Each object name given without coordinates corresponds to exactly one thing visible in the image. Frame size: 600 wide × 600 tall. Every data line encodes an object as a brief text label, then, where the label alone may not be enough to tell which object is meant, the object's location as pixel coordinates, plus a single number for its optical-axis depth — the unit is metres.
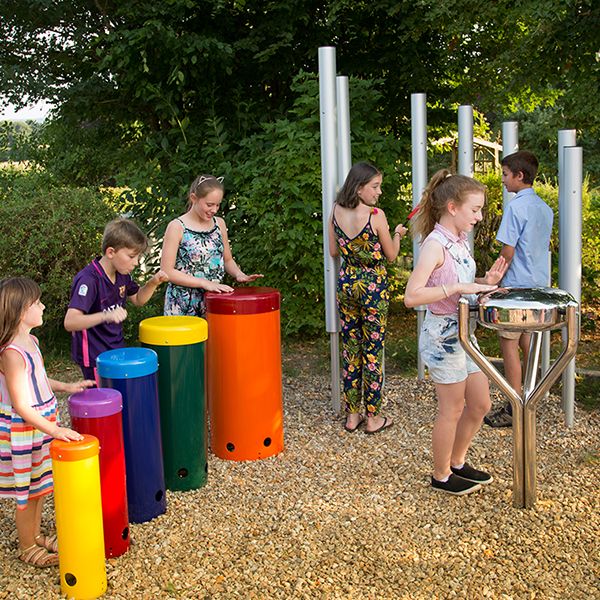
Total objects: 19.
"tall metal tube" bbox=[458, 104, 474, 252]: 5.80
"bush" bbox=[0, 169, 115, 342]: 7.40
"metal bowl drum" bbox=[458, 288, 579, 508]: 3.64
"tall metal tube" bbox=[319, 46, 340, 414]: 5.38
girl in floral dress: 4.84
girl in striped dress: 3.43
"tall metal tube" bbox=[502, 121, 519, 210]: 5.79
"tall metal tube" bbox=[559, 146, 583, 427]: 5.02
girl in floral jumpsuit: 4.96
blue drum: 3.90
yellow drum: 3.35
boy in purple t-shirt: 4.13
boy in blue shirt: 5.00
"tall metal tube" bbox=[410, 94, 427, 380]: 5.83
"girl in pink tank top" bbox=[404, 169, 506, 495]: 3.90
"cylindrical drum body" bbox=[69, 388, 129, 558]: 3.61
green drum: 4.31
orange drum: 4.68
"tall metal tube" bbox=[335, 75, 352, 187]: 5.46
